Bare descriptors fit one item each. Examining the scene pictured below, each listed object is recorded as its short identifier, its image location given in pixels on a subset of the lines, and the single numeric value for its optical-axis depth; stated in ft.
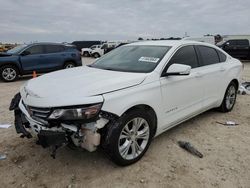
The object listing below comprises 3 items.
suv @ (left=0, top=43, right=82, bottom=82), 25.82
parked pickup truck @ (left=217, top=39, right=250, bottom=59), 44.08
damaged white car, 6.78
